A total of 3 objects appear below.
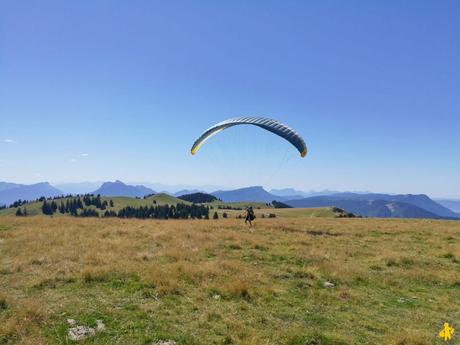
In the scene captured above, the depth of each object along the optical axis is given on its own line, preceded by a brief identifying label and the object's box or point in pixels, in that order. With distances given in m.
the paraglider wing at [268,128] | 27.92
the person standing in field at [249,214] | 31.53
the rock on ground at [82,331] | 8.23
